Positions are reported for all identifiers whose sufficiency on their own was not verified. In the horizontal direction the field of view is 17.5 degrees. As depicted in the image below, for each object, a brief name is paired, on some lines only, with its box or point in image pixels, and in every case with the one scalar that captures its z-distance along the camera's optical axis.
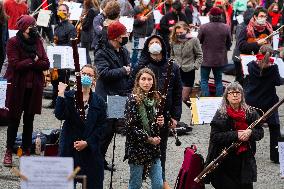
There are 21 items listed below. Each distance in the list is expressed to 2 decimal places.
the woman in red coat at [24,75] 11.01
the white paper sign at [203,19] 20.73
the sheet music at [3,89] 10.72
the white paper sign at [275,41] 17.16
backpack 9.66
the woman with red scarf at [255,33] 15.41
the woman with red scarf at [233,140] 9.32
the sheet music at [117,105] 10.27
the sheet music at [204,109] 10.92
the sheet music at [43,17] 18.52
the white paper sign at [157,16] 19.77
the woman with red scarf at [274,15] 22.10
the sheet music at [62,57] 13.33
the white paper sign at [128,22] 17.64
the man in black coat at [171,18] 18.34
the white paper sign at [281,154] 8.83
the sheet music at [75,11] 18.34
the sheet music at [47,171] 6.50
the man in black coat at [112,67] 10.87
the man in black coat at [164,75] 10.11
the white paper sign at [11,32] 14.57
